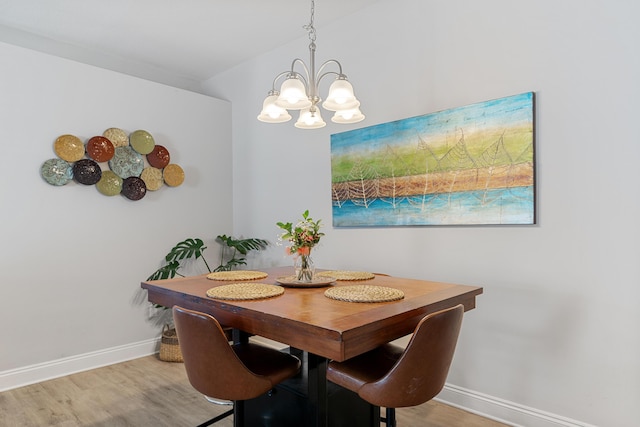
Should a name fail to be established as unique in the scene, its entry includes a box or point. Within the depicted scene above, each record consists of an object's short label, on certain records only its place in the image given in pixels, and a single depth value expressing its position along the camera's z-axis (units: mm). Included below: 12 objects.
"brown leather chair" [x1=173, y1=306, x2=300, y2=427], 1481
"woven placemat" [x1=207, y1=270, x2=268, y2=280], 2213
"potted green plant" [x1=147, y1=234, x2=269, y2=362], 3324
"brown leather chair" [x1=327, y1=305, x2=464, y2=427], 1395
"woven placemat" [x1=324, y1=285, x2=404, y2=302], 1623
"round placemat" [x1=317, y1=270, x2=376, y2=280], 2210
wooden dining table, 1291
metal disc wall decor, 3033
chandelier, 1921
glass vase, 2045
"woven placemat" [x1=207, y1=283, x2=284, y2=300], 1689
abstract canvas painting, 2205
